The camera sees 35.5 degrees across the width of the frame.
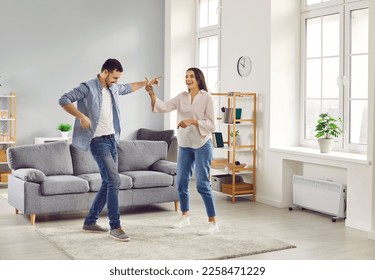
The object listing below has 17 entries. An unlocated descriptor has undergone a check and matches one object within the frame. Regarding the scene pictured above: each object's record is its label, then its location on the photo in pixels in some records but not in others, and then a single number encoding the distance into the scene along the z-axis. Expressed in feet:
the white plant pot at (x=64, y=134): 28.30
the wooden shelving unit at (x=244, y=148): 23.24
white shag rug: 14.94
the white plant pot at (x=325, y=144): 20.35
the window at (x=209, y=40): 28.81
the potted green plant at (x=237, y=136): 24.64
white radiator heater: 19.60
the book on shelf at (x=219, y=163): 24.26
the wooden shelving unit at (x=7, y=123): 27.25
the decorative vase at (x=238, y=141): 24.64
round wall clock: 23.81
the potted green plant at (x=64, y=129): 28.25
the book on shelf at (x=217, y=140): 23.94
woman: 16.62
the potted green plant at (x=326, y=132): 20.34
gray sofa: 18.86
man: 15.96
